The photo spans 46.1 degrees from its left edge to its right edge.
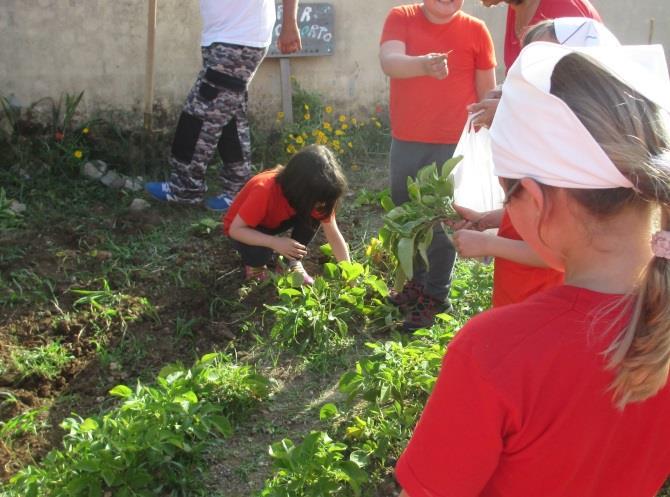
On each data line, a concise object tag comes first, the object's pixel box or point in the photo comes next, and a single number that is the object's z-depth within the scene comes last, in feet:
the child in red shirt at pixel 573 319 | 4.03
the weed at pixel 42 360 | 11.54
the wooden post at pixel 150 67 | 18.16
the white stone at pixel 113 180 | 17.94
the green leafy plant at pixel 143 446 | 8.52
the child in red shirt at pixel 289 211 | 12.85
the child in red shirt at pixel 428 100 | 12.62
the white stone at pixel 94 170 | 18.08
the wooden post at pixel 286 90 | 20.62
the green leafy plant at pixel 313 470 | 8.14
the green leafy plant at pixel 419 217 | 8.57
